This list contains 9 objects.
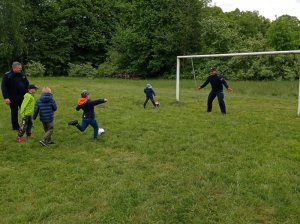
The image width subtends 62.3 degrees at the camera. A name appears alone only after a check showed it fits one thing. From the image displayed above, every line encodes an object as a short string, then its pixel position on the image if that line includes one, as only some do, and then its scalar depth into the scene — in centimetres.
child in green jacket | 587
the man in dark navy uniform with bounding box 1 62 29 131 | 623
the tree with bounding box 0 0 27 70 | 2533
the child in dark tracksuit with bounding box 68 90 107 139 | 587
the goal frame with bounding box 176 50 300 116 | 778
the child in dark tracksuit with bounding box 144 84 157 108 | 980
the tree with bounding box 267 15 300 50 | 2811
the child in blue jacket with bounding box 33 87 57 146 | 567
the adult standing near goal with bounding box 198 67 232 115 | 835
